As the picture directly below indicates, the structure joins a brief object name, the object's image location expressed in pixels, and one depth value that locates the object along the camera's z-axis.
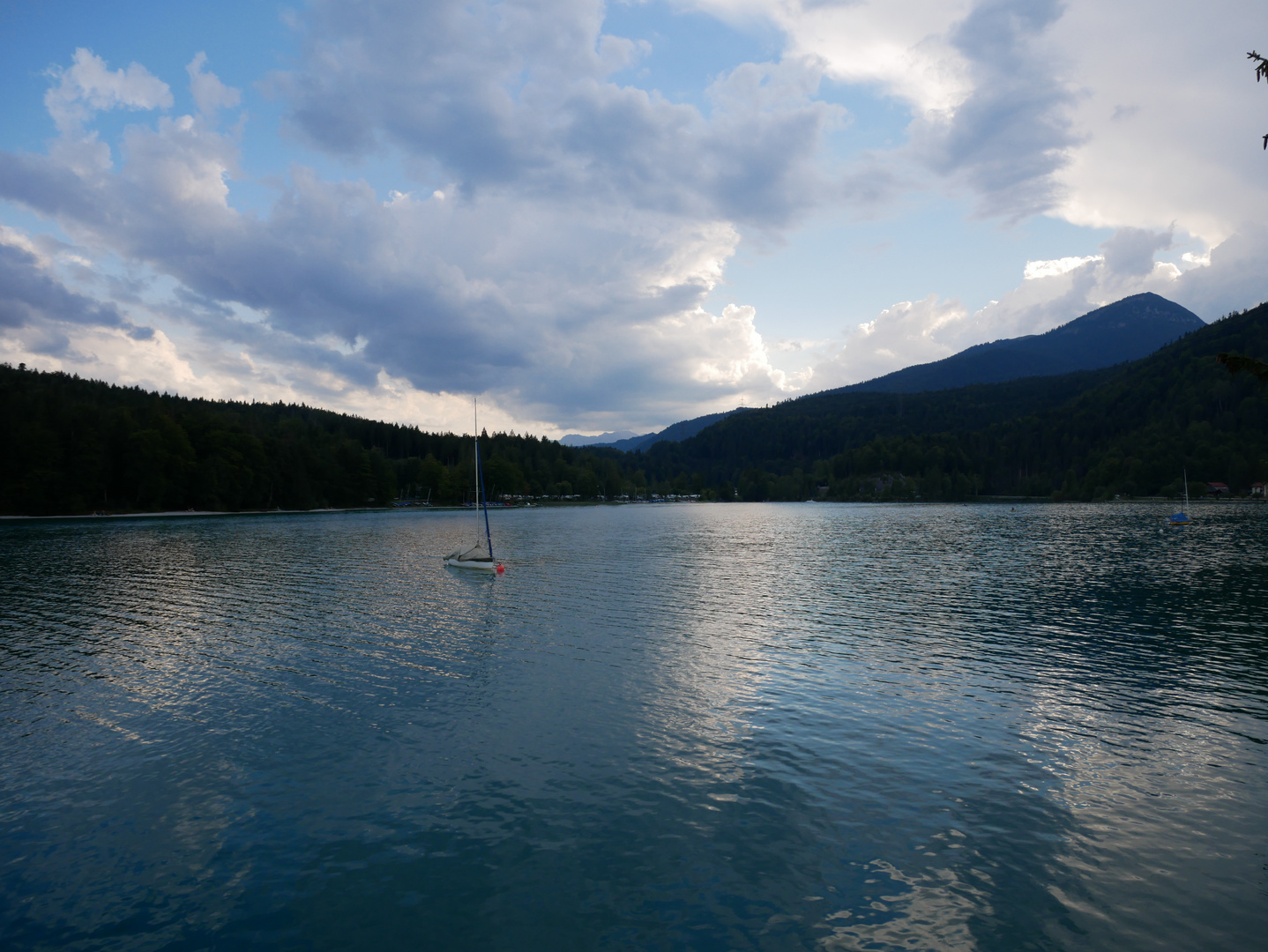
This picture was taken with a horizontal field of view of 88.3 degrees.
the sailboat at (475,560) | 60.88
